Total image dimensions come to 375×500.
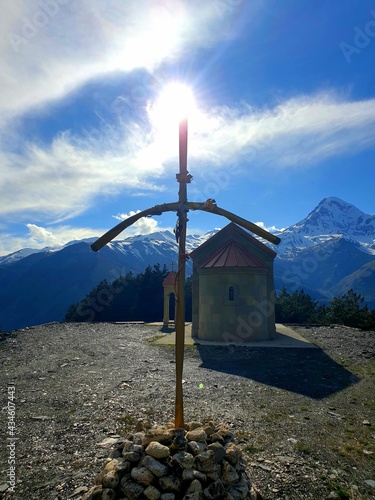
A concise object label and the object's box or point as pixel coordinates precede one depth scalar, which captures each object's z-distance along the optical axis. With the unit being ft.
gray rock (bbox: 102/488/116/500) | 15.60
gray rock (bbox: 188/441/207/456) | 16.92
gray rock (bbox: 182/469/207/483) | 15.84
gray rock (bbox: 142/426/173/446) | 17.39
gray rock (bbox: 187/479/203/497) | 15.40
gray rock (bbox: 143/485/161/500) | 15.16
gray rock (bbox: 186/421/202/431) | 20.02
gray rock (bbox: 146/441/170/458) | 16.40
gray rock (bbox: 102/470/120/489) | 15.93
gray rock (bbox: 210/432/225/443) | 18.81
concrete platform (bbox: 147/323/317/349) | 68.44
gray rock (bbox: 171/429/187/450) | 16.93
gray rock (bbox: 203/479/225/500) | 15.65
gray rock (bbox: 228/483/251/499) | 16.44
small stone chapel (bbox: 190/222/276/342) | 74.49
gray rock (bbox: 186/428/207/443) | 17.67
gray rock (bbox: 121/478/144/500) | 15.31
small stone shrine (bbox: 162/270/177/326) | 104.63
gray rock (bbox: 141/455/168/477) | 15.79
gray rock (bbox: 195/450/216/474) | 16.55
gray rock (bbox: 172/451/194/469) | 16.16
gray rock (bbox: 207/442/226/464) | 17.48
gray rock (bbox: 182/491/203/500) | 15.05
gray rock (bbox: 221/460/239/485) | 16.93
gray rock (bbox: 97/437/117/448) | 24.53
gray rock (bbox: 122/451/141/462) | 16.78
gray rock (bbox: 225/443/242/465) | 17.79
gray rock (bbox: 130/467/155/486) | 15.65
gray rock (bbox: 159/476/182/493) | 15.49
